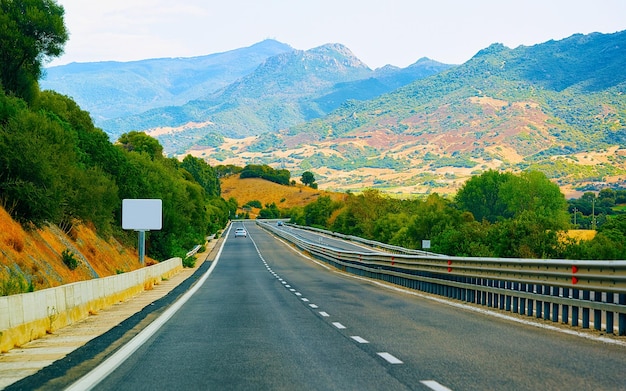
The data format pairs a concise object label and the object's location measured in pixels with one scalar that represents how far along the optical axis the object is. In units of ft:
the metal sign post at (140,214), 143.02
